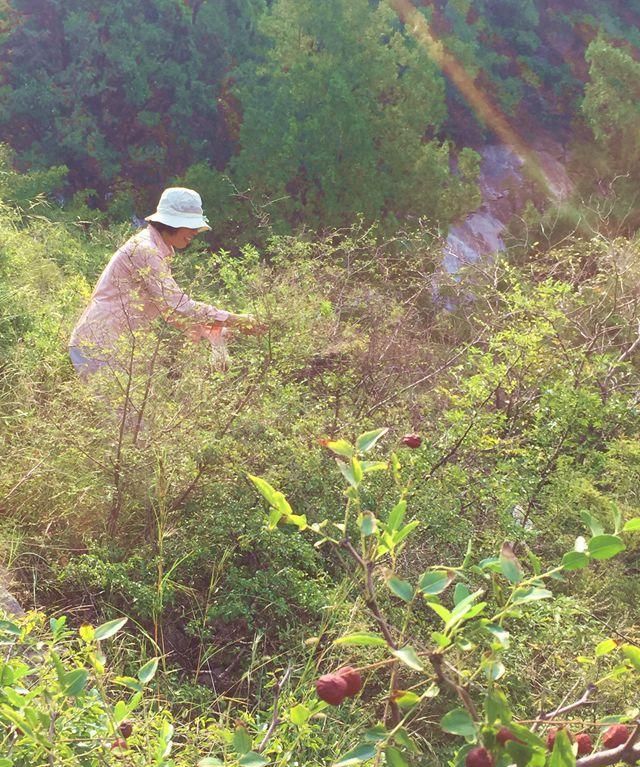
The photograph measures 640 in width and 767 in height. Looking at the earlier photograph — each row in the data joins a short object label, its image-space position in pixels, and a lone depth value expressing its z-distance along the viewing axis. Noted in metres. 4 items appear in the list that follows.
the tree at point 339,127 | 8.48
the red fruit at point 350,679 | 1.09
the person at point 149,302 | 2.93
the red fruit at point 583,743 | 1.21
